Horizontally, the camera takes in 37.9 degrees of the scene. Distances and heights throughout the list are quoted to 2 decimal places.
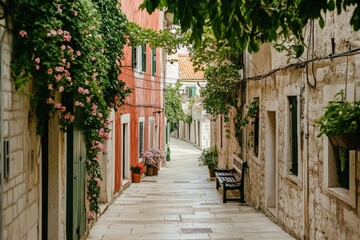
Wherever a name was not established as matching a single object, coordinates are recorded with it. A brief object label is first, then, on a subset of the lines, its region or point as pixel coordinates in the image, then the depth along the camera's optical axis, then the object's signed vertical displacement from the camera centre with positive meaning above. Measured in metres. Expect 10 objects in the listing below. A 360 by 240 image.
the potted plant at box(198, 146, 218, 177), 20.68 -1.64
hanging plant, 5.14 -0.07
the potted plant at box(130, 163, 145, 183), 18.20 -1.87
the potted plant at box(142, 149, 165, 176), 20.95 -1.65
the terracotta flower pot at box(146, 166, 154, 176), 21.28 -2.11
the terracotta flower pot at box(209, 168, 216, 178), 20.59 -2.11
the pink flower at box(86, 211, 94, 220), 9.38 -1.73
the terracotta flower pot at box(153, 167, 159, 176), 21.50 -2.15
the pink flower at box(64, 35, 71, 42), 5.50 +0.86
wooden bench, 13.77 -1.71
